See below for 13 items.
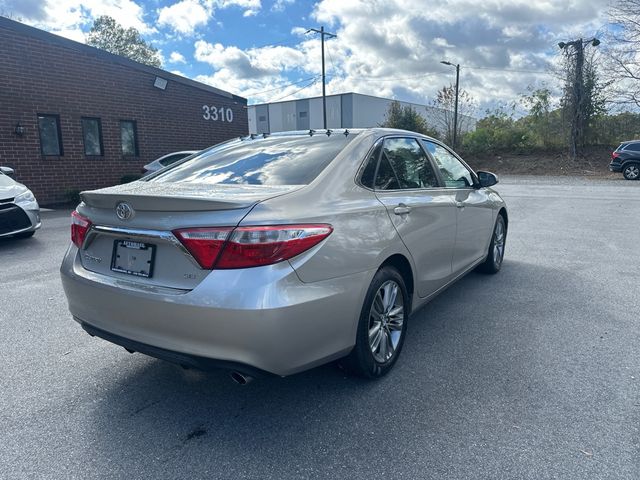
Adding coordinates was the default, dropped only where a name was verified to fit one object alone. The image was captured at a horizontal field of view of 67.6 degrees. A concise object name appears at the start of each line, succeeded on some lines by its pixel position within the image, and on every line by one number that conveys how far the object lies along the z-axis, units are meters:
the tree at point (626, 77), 27.34
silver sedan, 2.24
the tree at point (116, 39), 50.66
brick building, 12.68
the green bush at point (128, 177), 14.95
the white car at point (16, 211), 7.11
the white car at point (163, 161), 12.73
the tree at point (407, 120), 33.53
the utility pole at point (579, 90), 27.89
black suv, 21.59
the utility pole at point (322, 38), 32.92
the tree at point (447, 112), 35.10
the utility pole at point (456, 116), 34.50
